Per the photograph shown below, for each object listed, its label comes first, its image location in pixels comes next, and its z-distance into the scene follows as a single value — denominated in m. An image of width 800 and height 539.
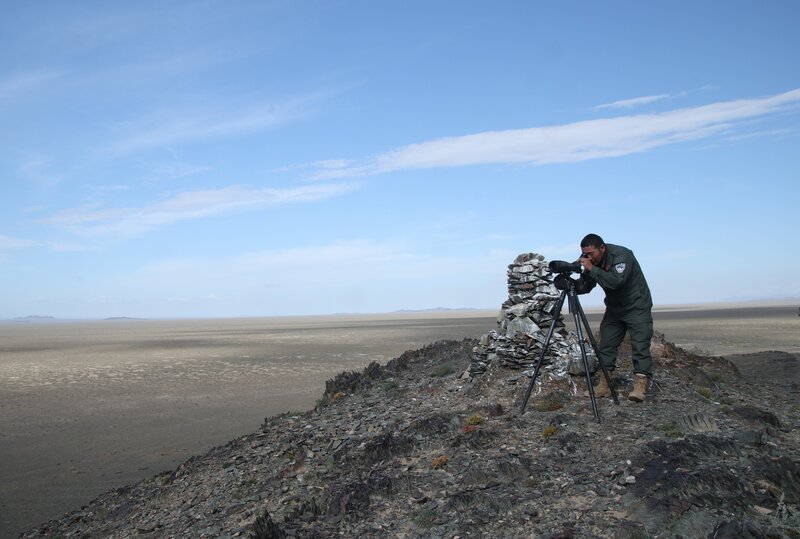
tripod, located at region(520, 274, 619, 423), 9.48
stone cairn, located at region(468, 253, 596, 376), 12.11
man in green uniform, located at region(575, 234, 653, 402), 9.48
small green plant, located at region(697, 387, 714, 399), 11.17
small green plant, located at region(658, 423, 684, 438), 8.57
